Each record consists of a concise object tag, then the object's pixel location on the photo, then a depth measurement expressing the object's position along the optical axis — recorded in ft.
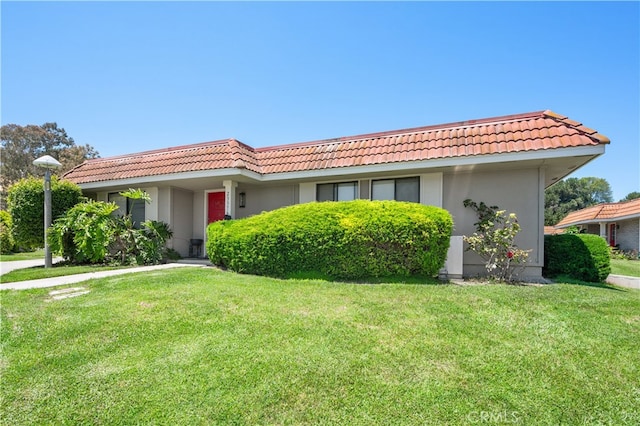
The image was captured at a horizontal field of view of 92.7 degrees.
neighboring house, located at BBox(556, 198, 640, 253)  63.57
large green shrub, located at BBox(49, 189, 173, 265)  29.22
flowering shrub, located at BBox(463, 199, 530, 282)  22.86
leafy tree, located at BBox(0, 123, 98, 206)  100.18
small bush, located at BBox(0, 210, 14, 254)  46.24
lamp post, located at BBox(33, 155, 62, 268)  28.73
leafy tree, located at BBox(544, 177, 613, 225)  168.66
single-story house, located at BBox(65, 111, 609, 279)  24.71
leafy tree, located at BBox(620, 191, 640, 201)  177.37
